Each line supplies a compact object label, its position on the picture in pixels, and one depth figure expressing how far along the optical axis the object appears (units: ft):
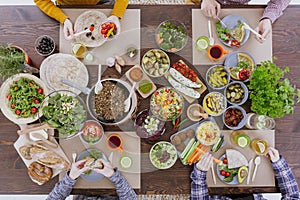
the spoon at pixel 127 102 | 6.58
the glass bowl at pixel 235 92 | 6.66
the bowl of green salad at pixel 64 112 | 6.31
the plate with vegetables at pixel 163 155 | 6.68
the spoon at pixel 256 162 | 6.73
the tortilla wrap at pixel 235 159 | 6.68
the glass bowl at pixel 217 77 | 6.72
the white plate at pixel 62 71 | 6.70
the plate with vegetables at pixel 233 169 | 6.68
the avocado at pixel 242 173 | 6.67
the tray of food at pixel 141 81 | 6.74
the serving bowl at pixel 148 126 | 6.66
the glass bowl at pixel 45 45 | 6.74
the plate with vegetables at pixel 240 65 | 6.70
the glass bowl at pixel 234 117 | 6.61
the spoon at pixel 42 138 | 6.63
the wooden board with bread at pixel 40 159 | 6.61
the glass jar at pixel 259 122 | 6.63
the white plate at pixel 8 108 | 6.57
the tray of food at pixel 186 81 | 6.72
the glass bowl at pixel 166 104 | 6.66
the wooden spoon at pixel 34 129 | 6.41
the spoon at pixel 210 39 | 6.90
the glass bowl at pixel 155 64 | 6.77
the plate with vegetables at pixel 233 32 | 6.90
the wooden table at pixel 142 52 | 6.77
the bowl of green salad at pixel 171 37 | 6.84
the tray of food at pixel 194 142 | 6.65
